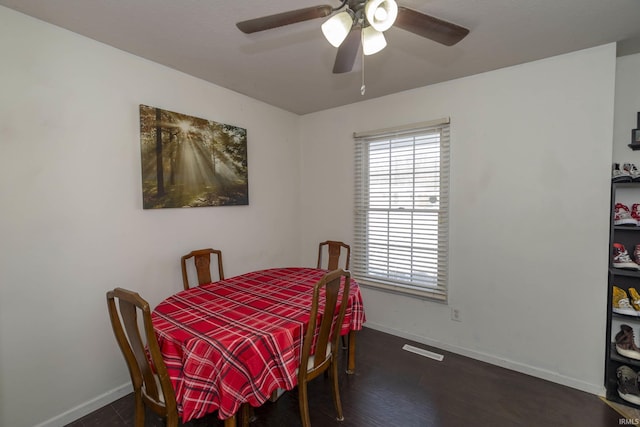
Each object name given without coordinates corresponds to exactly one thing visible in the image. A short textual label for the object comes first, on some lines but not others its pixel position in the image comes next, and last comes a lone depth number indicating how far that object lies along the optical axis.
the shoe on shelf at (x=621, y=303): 1.98
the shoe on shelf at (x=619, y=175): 1.97
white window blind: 2.74
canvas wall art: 2.22
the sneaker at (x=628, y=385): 1.92
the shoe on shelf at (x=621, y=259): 1.99
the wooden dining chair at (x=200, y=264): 2.39
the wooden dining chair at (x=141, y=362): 1.22
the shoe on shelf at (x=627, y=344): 1.96
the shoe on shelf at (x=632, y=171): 1.94
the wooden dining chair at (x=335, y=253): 3.10
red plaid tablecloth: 1.28
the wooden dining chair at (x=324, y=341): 1.49
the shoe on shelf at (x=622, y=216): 2.02
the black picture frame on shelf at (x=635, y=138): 2.09
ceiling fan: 1.18
